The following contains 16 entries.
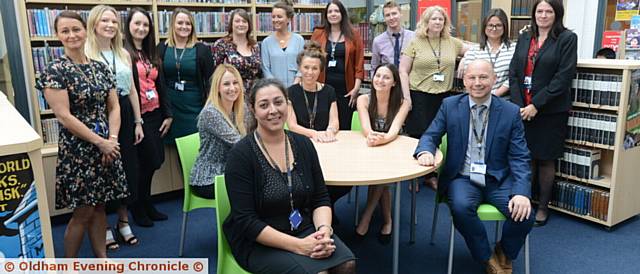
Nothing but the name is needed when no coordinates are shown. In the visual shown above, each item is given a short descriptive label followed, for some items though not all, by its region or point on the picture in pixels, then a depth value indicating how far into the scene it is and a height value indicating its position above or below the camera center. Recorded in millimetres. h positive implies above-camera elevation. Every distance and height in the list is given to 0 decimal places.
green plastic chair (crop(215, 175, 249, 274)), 2107 -816
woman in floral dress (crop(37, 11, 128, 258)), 2504 -489
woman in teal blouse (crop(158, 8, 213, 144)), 3900 -263
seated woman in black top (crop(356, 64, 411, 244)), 3279 -488
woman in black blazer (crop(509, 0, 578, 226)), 3438 -371
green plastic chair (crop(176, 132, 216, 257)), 3023 -763
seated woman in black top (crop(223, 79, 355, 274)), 2012 -689
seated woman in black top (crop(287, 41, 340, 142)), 3383 -445
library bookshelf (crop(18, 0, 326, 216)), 3693 +64
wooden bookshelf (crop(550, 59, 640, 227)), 3381 -932
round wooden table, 2404 -675
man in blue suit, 2691 -710
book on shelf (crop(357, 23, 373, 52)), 5684 -47
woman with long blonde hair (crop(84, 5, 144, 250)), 3036 -234
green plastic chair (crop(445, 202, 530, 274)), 2697 -982
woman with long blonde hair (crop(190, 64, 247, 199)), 2979 -544
